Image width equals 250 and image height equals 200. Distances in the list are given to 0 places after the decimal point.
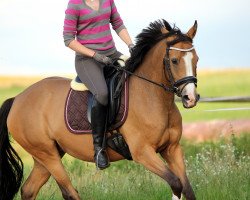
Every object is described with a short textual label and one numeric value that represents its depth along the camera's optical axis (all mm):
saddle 14840
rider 14926
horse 13930
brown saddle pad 15618
